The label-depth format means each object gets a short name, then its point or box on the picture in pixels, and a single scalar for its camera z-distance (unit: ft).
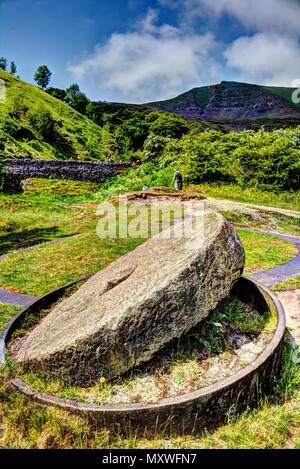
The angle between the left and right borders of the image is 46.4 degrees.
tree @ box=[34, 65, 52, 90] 313.73
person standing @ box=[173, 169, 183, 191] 69.97
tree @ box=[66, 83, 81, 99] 330.09
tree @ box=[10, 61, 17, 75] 323.16
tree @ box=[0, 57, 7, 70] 308.60
